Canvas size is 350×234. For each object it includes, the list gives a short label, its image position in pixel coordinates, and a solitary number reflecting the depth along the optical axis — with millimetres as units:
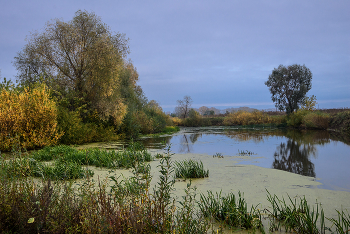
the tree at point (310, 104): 32312
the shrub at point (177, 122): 45672
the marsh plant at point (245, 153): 10205
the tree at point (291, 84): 36219
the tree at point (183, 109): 51812
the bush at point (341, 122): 22531
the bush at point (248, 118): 38525
